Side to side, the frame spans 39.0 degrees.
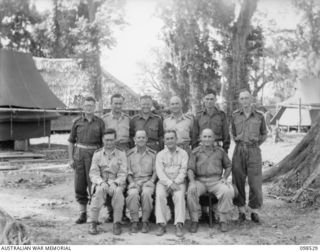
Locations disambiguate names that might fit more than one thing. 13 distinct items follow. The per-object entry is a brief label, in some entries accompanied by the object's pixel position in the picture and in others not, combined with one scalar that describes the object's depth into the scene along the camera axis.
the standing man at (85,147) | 5.70
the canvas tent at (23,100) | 14.50
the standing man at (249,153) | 5.51
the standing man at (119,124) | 5.88
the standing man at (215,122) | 5.69
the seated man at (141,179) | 5.16
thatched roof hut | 24.42
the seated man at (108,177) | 5.11
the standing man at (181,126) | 5.81
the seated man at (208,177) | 5.18
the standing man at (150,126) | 5.84
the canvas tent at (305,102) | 21.03
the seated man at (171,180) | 5.07
